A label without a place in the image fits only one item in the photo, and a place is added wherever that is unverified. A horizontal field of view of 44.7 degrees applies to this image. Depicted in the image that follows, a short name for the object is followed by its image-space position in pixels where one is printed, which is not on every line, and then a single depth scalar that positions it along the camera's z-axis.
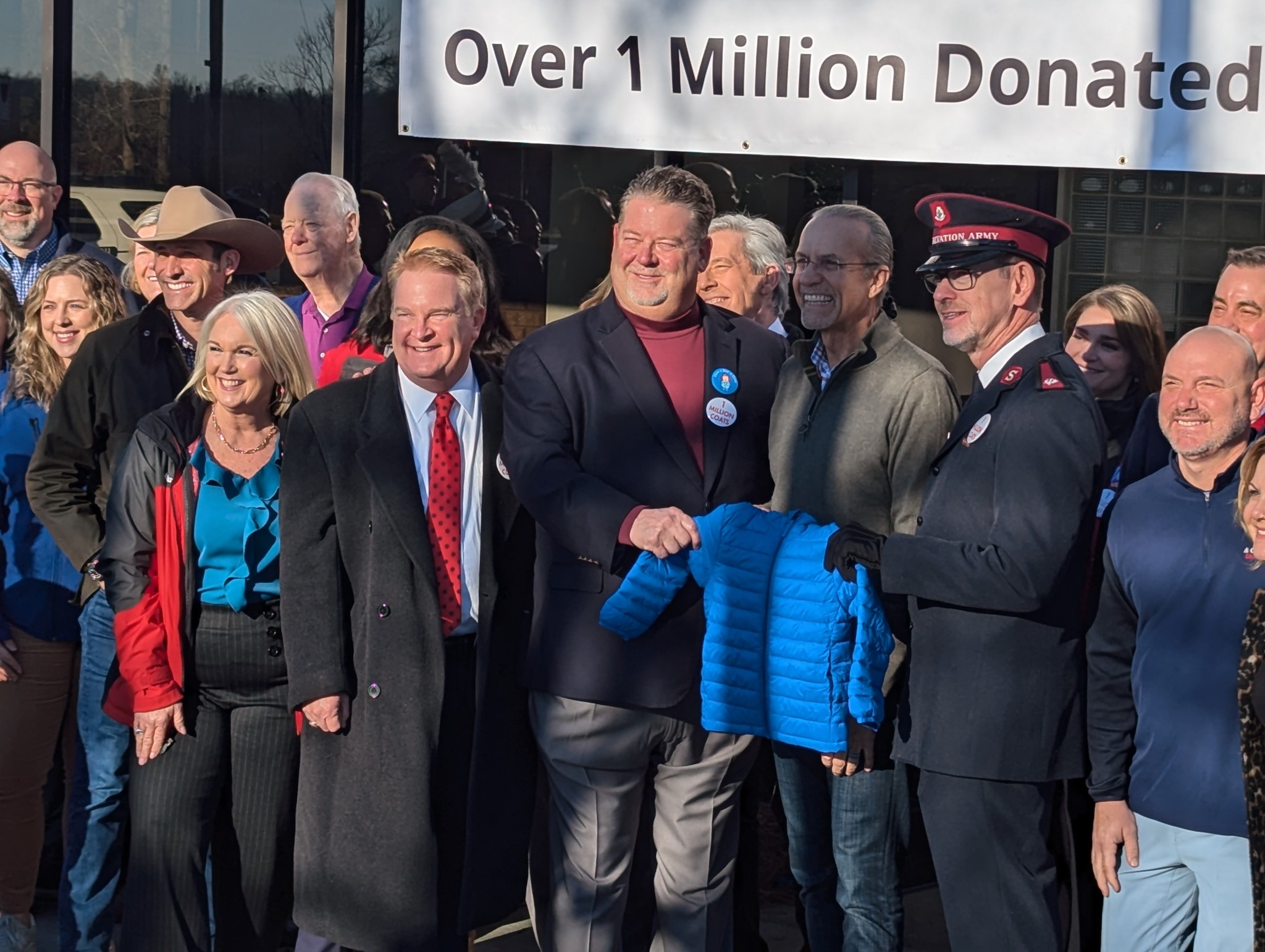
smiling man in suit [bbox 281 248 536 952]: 3.80
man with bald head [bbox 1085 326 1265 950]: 3.15
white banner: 4.84
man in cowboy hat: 4.20
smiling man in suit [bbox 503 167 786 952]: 3.75
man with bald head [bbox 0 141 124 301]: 5.49
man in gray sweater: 3.75
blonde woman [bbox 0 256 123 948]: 4.45
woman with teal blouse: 3.88
